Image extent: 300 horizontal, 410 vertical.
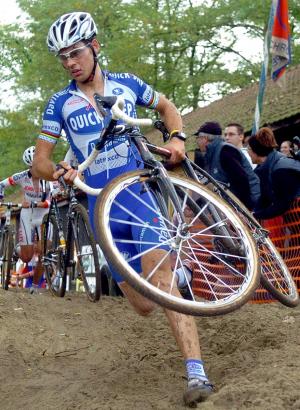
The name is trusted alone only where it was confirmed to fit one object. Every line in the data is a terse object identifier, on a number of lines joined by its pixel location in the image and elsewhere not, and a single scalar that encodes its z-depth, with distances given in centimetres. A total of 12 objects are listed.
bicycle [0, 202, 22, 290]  1230
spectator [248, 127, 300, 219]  816
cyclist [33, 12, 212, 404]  564
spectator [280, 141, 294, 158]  1103
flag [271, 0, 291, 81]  1352
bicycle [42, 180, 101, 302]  957
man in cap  859
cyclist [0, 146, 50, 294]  1255
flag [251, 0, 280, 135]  1320
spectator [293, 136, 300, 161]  846
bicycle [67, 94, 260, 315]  469
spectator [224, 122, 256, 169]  1001
